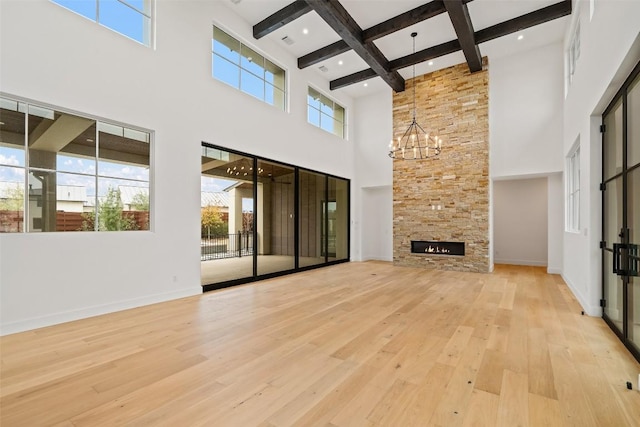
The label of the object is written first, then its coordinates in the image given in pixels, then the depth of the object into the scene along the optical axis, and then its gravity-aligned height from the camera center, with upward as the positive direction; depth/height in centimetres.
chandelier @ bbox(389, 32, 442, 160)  809 +199
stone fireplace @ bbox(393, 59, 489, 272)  741 +103
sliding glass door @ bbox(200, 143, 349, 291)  552 -8
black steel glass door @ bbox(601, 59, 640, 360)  272 +4
